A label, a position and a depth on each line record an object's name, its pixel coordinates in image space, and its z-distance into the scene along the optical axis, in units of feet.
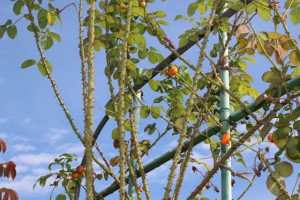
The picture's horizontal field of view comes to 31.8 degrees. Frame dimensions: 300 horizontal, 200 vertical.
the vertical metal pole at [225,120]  7.96
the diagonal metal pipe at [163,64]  8.38
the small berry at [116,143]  9.14
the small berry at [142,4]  8.84
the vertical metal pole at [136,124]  9.87
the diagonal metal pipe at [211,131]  7.01
